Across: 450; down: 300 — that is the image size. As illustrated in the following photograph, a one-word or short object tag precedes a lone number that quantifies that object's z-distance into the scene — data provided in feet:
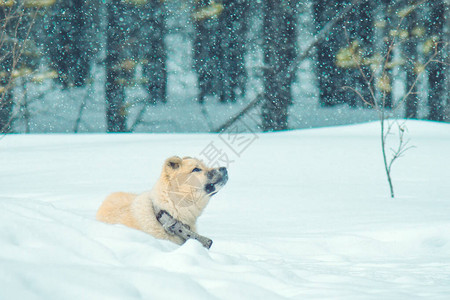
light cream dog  12.27
